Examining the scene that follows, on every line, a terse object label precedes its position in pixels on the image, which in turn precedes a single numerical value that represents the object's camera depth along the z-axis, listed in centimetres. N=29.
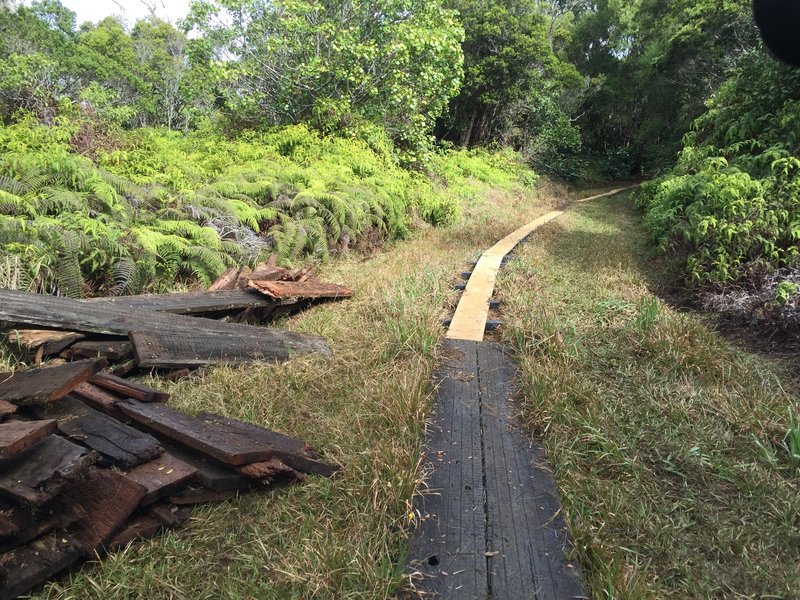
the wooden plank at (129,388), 276
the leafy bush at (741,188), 517
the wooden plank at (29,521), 178
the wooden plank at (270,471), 230
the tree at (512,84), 1906
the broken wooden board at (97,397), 265
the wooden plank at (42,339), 334
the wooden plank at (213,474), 225
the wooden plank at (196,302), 403
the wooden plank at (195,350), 335
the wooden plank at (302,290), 466
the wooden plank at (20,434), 182
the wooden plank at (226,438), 232
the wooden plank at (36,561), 172
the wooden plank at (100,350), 339
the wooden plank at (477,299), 447
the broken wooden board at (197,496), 220
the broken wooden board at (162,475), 212
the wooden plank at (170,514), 210
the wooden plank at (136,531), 198
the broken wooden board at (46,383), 241
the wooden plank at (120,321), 332
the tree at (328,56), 1206
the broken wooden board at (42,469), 182
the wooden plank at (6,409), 225
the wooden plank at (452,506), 191
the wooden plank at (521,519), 190
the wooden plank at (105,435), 223
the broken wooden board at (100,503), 193
